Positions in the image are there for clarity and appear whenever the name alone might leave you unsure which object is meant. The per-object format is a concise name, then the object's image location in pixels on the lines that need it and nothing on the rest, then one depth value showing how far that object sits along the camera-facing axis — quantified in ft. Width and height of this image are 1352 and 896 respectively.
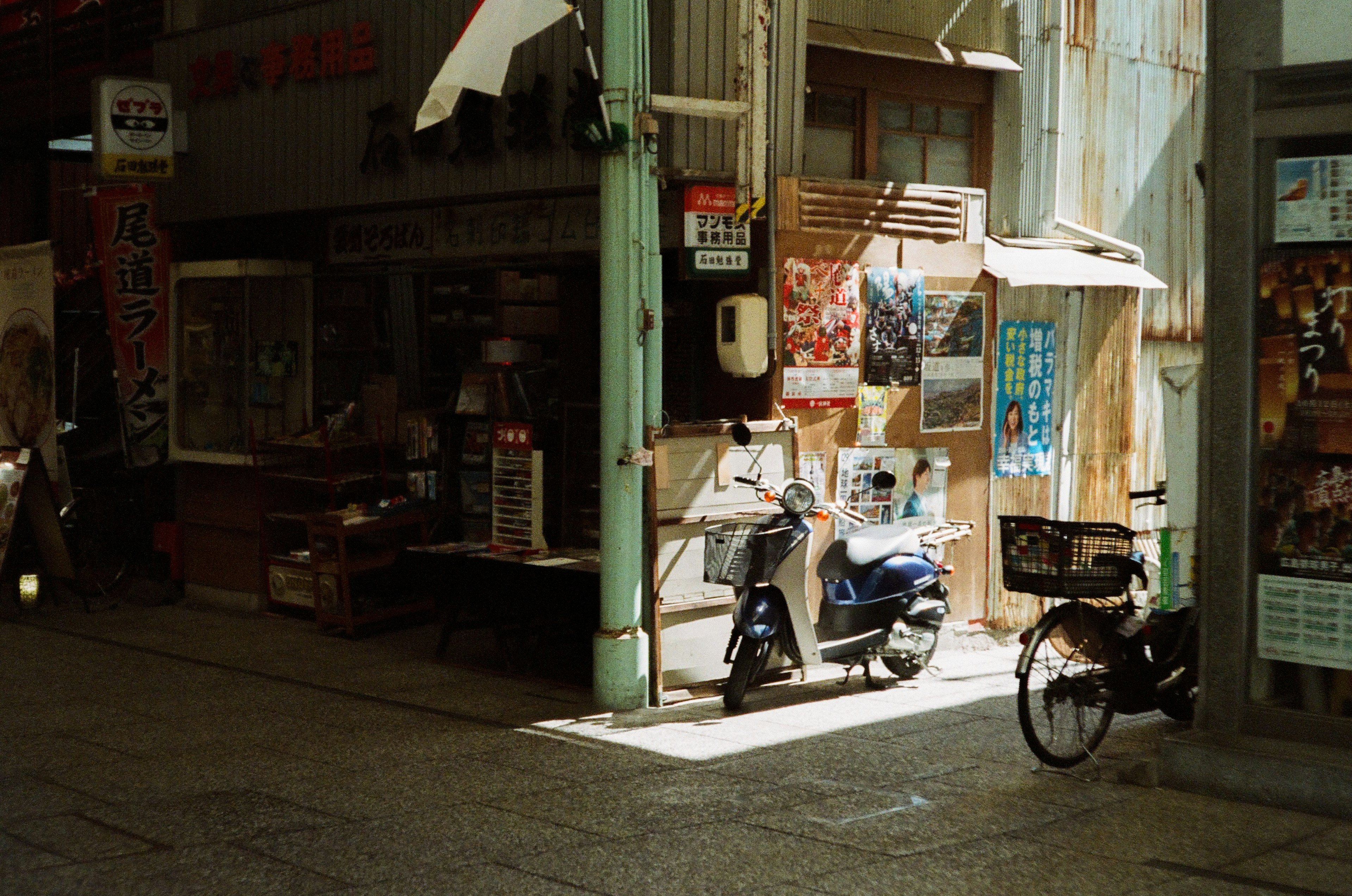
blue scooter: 31.30
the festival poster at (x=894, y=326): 36.88
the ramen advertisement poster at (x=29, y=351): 48.91
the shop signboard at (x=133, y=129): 44.06
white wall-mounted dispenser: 33.47
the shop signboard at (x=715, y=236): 33.19
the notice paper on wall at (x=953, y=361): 38.47
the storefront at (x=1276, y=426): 23.86
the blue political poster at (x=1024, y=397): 40.52
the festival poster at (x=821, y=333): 35.14
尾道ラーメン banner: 47.80
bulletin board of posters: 36.94
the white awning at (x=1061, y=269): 38.83
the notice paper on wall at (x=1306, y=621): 23.58
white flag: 29.84
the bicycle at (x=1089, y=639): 26.05
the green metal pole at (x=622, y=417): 31.30
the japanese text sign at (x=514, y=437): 36.99
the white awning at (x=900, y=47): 36.70
